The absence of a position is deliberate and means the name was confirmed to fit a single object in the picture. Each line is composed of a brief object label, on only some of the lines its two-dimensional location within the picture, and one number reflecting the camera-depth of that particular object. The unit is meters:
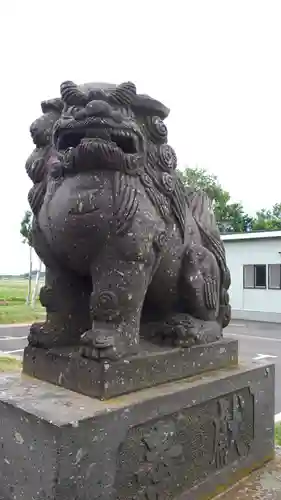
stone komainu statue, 1.68
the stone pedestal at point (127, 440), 1.41
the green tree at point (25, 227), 14.90
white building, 13.12
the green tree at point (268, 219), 23.84
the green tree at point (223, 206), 19.09
